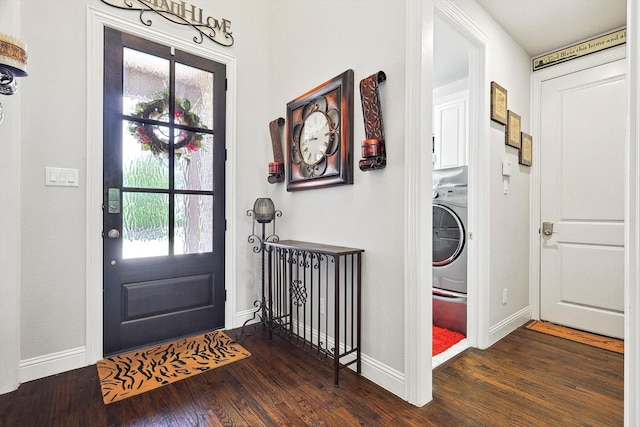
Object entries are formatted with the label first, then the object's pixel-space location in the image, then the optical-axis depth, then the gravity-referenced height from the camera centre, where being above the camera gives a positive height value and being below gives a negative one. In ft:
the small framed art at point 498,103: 7.86 +2.90
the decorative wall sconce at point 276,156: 8.58 +1.65
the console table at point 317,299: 6.34 -2.04
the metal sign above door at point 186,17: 7.29 +5.02
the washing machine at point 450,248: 8.74 -1.02
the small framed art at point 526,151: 9.11 +1.94
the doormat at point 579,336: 7.78 -3.30
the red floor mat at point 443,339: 7.68 -3.30
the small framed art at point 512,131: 8.45 +2.36
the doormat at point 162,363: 5.85 -3.24
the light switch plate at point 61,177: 6.27 +0.76
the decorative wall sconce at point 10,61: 4.34 +2.20
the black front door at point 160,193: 7.01 +0.52
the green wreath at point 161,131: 7.36 +2.09
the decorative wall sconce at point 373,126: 5.80 +1.69
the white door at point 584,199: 8.34 +0.47
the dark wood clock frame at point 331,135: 6.56 +1.83
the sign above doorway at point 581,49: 8.33 +4.78
